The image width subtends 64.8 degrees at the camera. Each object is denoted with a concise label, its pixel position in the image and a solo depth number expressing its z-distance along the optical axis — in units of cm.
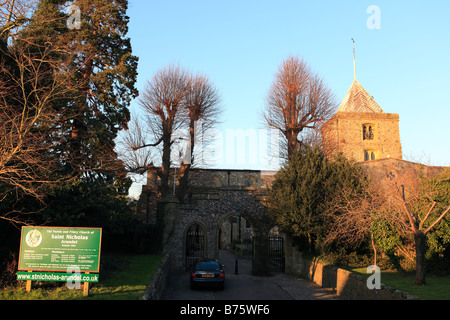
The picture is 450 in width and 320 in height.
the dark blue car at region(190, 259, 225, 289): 1633
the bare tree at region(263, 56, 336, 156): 2692
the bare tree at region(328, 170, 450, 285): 1188
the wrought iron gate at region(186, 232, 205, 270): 2461
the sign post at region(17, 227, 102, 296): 1020
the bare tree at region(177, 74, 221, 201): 2620
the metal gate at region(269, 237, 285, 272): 2455
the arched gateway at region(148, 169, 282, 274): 2330
